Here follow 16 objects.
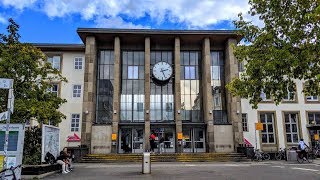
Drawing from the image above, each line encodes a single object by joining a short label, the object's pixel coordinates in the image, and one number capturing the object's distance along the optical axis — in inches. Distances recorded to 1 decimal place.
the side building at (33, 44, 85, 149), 996.0
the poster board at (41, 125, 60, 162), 471.7
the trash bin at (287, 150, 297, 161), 817.9
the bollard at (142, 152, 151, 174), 460.9
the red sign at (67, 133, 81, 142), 981.7
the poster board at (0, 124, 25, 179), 327.9
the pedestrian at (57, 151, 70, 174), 495.8
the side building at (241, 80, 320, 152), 1028.1
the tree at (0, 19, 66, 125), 507.8
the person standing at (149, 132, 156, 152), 907.7
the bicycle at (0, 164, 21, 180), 268.3
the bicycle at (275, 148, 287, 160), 877.6
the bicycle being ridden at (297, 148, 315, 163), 707.1
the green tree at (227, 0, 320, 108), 351.5
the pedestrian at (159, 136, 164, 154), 926.1
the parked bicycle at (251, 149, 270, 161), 824.8
